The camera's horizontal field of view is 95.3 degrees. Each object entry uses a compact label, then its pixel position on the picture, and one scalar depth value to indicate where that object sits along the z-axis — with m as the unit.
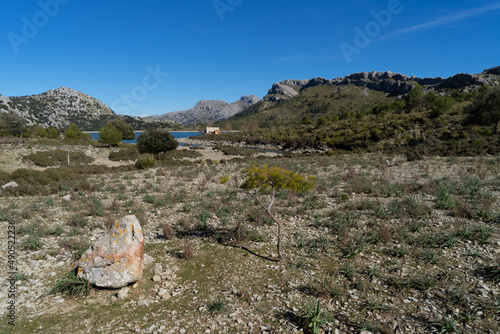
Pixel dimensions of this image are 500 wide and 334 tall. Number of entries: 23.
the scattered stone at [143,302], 6.18
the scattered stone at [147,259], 8.15
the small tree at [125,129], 80.62
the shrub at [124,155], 44.61
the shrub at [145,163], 33.09
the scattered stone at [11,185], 17.79
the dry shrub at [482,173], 17.09
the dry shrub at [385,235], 8.99
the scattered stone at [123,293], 6.45
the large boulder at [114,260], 6.70
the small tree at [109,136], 58.62
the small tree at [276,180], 8.16
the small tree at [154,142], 46.97
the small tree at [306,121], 98.75
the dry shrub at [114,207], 13.50
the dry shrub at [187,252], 8.55
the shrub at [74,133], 70.41
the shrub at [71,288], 6.50
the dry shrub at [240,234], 9.80
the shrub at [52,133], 77.00
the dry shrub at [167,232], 10.25
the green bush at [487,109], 36.03
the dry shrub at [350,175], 20.82
